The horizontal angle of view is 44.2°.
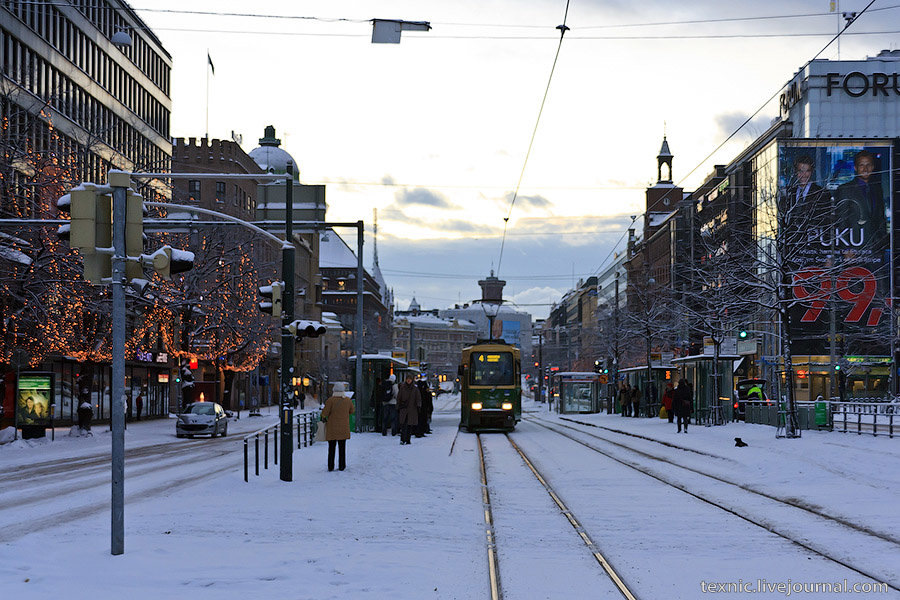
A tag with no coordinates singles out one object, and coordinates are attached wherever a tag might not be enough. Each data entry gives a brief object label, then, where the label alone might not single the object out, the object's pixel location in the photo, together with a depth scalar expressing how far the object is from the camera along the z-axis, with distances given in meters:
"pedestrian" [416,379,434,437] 36.09
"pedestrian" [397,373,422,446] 29.11
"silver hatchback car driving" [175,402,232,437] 41.09
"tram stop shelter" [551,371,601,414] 66.50
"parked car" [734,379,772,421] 46.59
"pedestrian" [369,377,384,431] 37.88
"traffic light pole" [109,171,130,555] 10.68
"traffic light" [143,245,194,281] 10.95
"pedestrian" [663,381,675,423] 44.72
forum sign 86.88
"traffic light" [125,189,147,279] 10.70
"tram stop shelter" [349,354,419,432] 37.62
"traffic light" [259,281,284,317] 19.48
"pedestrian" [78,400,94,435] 38.75
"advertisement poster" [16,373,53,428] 34.62
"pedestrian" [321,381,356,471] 20.34
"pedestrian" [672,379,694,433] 36.69
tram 39.69
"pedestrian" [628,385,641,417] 53.81
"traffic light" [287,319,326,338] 23.00
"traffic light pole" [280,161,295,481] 19.36
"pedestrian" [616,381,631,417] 55.34
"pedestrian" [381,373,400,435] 35.21
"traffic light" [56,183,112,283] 10.53
